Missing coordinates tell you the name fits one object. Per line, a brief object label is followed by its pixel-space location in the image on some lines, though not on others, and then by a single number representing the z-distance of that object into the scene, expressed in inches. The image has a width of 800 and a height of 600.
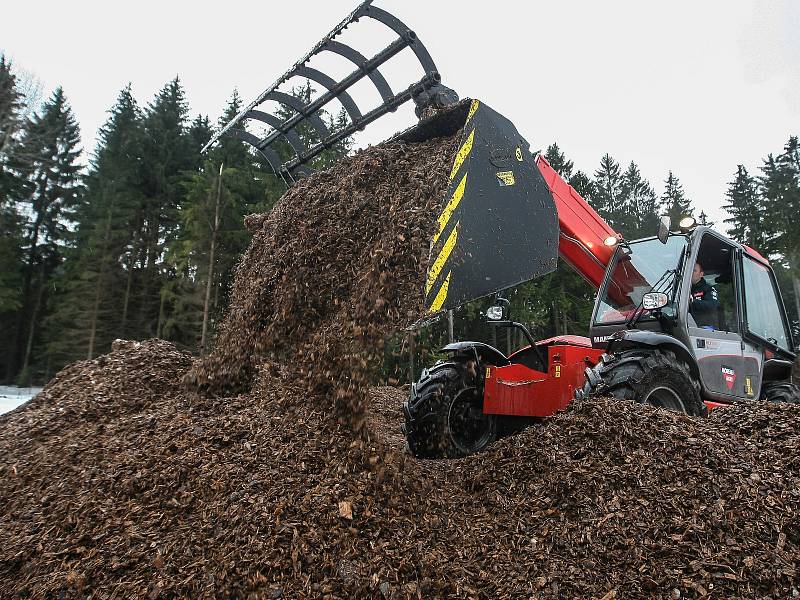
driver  175.3
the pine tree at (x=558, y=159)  1139.2
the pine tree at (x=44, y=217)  1043.9
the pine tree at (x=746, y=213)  1052.5
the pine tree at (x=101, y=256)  873.5
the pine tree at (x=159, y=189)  934.4
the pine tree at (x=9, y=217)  741.3
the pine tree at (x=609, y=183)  1877.5
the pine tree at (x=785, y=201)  960.9
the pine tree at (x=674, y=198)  1834.4
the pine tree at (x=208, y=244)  743.1
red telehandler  130.3
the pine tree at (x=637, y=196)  1824.4
